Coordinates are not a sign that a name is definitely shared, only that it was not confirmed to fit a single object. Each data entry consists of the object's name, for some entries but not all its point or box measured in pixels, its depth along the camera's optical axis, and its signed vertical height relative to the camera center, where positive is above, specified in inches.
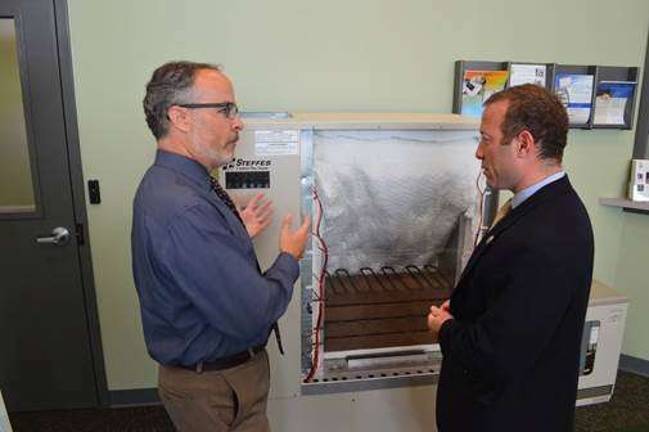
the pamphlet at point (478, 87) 87.4 +4.5
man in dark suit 41.1 -14.5
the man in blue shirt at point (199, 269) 41.9 -13.7
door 76.8 -20.4
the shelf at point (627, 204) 95.8 -17.5
